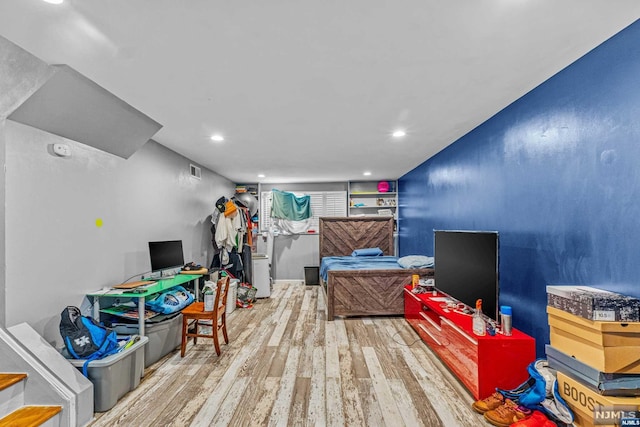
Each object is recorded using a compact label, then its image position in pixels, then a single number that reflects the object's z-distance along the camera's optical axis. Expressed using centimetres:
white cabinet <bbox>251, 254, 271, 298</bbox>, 554
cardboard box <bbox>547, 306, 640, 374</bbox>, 151
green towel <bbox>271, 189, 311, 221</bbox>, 689
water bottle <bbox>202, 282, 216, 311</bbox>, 311
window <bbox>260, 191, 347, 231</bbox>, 716
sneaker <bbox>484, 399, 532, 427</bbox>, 189
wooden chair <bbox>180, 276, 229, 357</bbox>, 303
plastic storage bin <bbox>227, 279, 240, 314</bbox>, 457
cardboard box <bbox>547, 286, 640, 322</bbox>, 153
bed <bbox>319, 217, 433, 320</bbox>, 418
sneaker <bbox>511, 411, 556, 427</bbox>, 175
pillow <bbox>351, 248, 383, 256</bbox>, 591
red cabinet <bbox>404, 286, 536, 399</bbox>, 214
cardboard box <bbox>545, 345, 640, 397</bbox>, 150
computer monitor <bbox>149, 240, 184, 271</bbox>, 343
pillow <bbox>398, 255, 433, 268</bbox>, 418
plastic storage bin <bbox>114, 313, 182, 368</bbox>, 279
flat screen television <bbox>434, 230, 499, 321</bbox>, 236
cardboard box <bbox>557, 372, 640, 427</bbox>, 146
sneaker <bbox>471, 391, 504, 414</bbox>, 204
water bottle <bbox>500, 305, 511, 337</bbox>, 221
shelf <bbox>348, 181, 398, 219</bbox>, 700
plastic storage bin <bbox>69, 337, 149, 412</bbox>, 214
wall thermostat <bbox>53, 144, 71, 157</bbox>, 234
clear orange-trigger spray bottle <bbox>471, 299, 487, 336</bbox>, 225
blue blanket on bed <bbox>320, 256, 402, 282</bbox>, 438
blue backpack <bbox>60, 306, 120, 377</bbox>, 219
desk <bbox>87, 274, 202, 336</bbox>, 265
